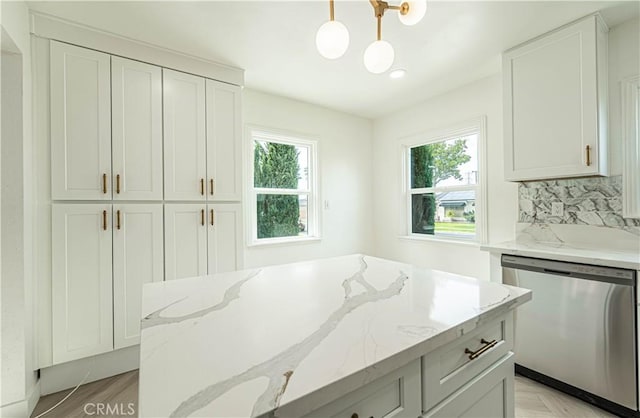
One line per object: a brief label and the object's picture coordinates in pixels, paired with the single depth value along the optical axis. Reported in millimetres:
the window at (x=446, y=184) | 3033
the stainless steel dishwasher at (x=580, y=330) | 1655
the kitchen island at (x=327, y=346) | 545
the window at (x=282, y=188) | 3246
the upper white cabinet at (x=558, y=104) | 1939
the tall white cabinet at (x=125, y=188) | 1956
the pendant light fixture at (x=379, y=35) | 1144
